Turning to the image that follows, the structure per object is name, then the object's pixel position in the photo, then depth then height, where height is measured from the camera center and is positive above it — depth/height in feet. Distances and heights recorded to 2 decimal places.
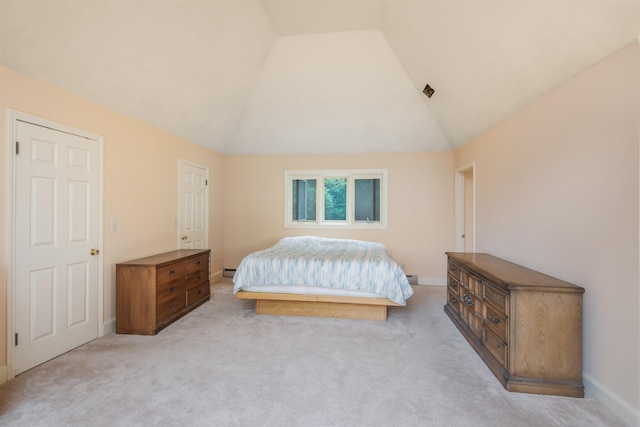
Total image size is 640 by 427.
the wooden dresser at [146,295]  9.82 -2.96
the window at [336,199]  17.83 +0.87
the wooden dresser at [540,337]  6.60 -2.88
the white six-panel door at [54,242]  7.36 -0.93
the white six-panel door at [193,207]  14.16 +0.24
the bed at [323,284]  10.84 -2.80
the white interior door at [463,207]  16.16 +0.38
